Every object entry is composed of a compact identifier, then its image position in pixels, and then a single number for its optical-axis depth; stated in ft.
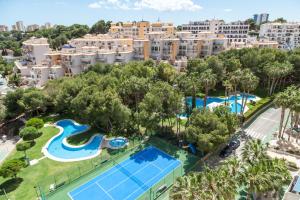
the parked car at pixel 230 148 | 99.54
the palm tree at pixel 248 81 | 121.80
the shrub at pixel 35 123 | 124.46
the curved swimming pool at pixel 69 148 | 105.81
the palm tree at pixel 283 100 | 96.58
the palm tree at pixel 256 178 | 58.51
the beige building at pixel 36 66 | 225.76
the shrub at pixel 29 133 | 112.78
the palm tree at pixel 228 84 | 141.38
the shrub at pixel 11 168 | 83.61
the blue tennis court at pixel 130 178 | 80.94
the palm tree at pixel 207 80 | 125.08
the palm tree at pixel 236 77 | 128.46
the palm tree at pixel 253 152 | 69.51
